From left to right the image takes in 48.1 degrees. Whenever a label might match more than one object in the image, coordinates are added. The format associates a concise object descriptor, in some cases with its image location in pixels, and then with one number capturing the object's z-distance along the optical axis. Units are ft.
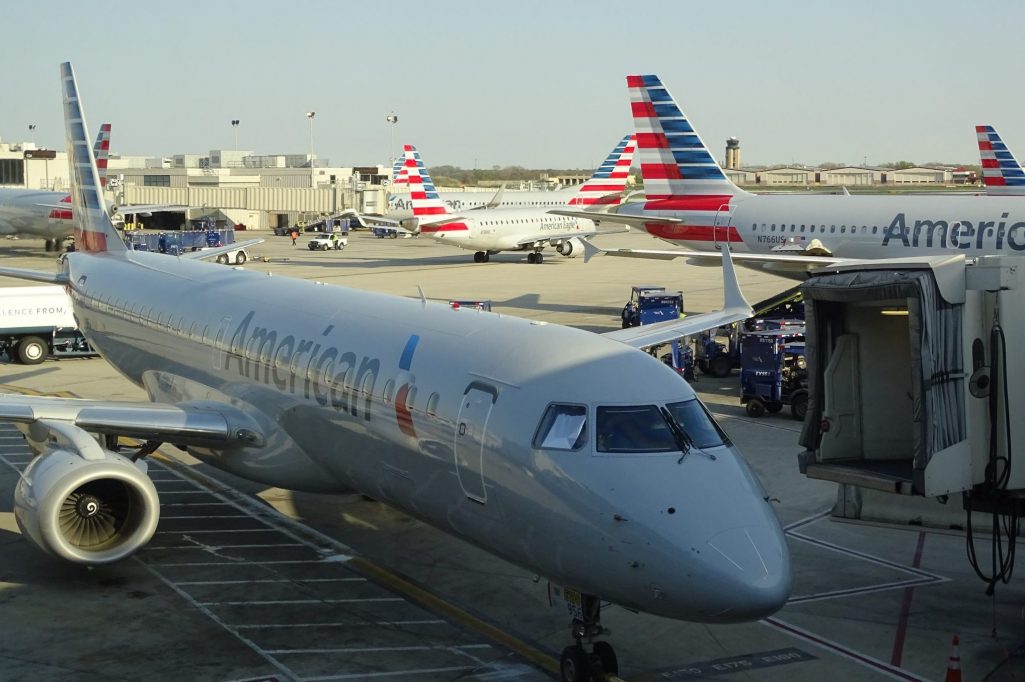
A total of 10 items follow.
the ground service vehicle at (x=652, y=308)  126.21
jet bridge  44.88
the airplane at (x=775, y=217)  123.24
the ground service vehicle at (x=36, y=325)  121.60
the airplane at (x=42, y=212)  255.50
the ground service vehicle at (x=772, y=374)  96.22
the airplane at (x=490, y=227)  240.94
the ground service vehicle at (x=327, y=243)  291.58
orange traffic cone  43.42
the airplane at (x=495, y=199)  272.10
